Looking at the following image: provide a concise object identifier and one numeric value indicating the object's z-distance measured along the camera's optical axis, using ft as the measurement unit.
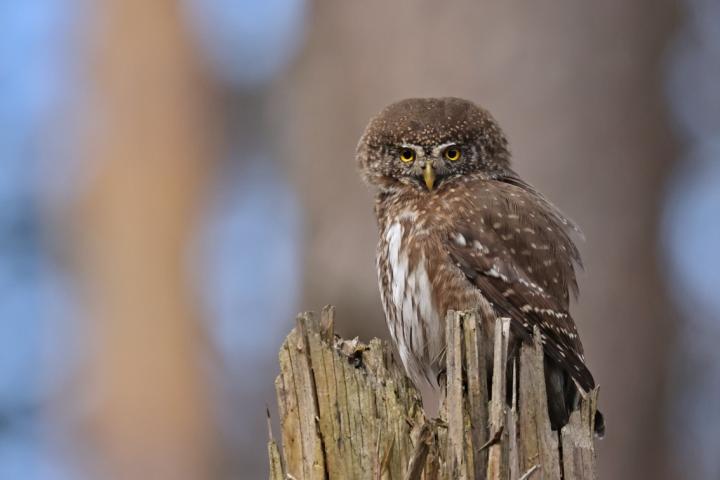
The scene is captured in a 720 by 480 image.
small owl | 28.12
